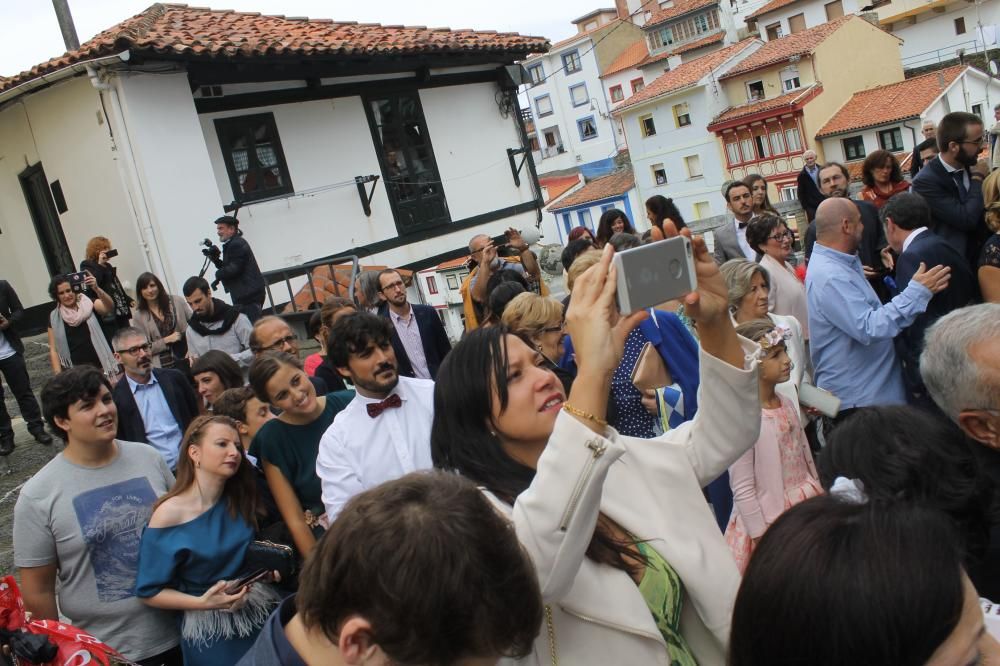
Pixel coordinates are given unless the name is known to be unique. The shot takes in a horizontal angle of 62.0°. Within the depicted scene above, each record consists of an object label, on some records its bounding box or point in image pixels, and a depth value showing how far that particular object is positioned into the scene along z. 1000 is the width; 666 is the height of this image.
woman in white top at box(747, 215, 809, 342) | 5.37
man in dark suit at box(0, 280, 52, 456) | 8.63
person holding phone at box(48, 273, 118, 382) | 7.93
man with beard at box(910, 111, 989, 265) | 5.46
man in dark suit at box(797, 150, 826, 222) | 7.92
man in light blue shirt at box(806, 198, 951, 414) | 4.39
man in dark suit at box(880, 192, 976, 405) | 4.56
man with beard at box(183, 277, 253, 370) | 7.13
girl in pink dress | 3.34
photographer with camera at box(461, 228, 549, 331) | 6.85
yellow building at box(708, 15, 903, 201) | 44.31
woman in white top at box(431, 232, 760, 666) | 1.75
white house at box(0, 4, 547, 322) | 12.23
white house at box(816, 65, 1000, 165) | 40.22
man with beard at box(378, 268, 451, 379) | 6.15
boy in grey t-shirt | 3.51
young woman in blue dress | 3.37
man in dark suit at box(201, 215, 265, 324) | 9.63
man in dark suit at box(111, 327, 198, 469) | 5.45
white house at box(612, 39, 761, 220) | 48.69
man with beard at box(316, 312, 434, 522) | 3.52
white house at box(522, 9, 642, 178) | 65.50
